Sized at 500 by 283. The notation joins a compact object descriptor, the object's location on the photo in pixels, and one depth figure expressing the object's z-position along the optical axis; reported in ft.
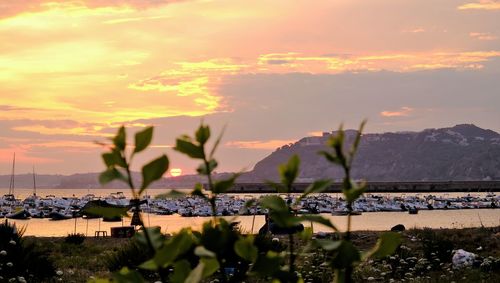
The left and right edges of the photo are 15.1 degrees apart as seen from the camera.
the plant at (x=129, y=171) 8.34
